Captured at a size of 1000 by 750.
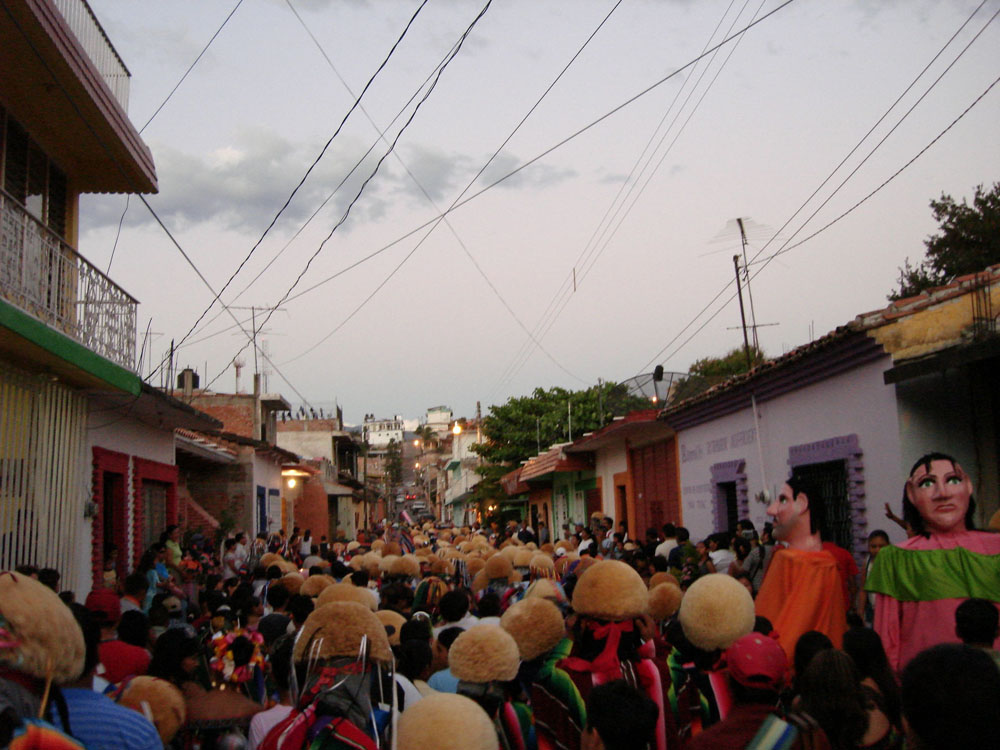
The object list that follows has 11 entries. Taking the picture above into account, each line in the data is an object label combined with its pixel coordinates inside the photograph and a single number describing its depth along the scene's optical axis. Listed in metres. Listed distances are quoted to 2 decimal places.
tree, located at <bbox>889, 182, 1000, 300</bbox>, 24.52
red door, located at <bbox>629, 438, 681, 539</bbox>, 18.50
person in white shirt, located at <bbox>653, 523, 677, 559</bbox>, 12.09
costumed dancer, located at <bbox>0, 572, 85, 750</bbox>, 2.78
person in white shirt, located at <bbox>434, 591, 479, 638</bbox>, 7.01
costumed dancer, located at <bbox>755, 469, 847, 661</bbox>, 5.45
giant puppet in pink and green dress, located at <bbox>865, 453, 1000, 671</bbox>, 4.82
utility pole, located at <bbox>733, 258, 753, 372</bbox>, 23.92
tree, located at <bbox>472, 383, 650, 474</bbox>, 39.69
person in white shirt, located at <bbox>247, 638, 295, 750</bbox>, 4.26
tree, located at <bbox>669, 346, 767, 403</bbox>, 44.25
